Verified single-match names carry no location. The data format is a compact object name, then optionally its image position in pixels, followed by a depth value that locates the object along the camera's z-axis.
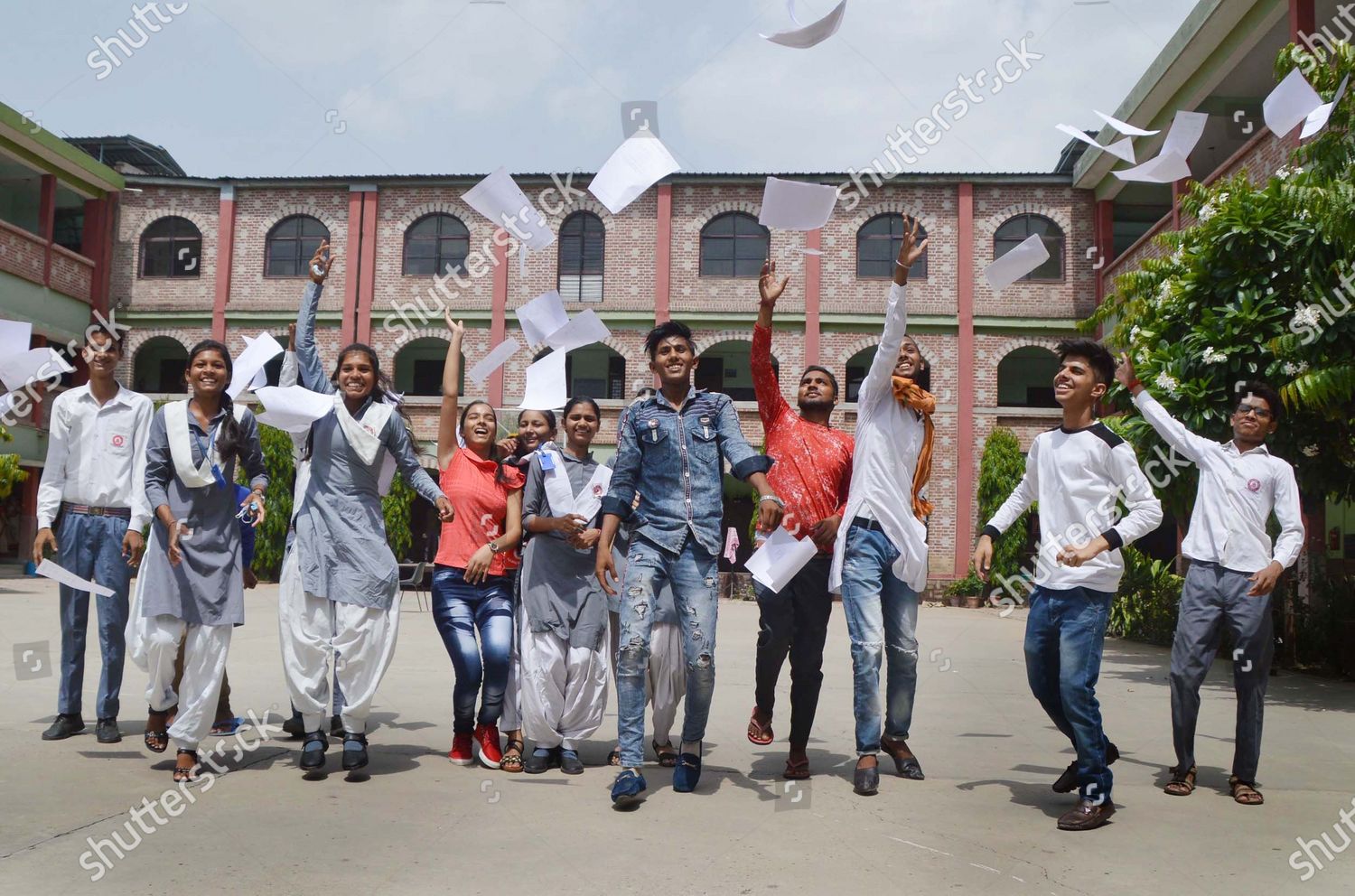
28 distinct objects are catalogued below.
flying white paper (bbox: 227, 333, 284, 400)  5.95
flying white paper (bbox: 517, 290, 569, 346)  6.07
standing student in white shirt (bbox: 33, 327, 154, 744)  5.70
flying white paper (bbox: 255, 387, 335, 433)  4.95
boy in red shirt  5.08
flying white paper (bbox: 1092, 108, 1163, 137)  5.66
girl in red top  5.31
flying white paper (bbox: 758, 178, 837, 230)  5.29
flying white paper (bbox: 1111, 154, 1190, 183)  6.35
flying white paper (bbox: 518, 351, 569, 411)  6.03
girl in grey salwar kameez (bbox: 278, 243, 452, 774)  4.96
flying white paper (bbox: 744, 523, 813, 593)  4.72
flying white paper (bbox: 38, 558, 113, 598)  5.37
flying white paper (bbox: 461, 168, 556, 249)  6.01
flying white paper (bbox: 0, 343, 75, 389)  6.50
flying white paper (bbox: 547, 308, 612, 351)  6.12
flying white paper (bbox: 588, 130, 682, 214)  5.70
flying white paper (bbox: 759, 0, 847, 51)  4.67
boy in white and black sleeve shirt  4.42
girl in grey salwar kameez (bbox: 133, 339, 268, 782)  4.93
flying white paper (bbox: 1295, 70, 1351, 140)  6.60
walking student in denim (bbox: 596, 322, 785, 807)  4.72
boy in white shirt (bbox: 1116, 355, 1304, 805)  4.87
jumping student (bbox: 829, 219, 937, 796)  4.94
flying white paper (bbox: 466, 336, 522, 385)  6.81
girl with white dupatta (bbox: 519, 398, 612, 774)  5.28
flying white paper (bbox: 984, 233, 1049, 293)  5.68
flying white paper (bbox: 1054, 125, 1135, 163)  6.03
